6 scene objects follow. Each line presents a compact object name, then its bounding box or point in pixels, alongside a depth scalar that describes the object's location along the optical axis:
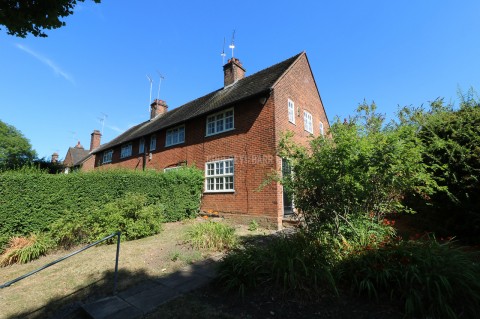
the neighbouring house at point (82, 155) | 34.19
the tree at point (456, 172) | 5.39
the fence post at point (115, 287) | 4.41
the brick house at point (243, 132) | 10.95
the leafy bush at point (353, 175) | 4.43
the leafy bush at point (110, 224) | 8.09
